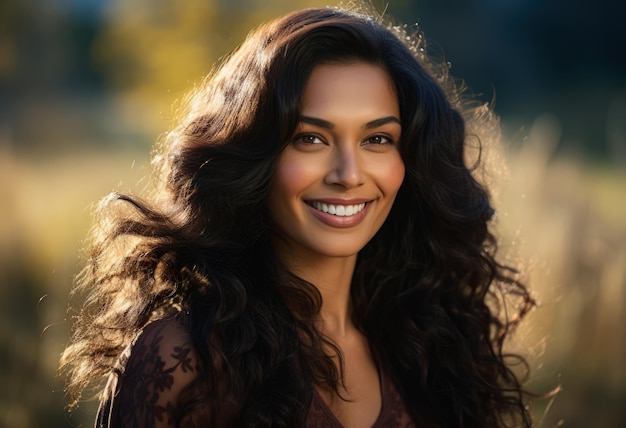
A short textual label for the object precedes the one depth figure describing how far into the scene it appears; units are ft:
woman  8.28
